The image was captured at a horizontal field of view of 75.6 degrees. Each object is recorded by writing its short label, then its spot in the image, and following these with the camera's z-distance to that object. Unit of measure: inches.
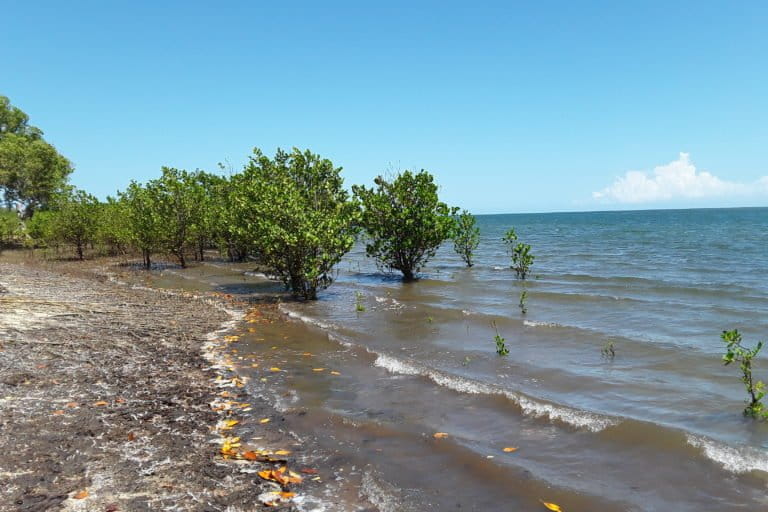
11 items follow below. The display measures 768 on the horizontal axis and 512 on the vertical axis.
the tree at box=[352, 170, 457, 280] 942.4
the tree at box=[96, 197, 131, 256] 1261.1
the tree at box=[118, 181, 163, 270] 1128.8
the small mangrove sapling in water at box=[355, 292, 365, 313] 675.4
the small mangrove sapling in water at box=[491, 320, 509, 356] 451.9
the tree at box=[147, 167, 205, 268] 1119.0
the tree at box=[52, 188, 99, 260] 1362.0
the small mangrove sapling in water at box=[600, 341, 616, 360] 446.3
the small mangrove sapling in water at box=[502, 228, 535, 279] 979.3
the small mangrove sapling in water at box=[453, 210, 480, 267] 1089.3
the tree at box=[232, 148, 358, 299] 706.2
